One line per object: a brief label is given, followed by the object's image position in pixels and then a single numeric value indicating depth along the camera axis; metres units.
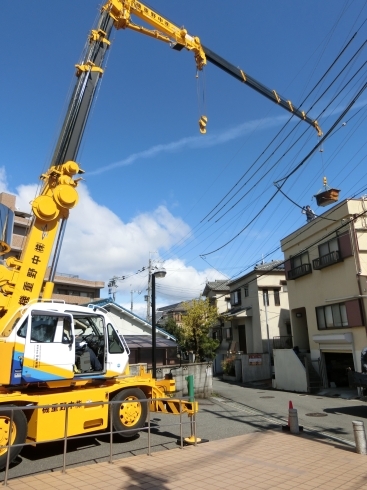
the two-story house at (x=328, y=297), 19.75
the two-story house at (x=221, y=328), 35.92
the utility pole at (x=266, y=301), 31.25
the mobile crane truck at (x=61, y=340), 7.54
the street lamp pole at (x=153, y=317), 13.58
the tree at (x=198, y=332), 25.80
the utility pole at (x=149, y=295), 33.27
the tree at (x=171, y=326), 38.51
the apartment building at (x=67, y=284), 35.31
